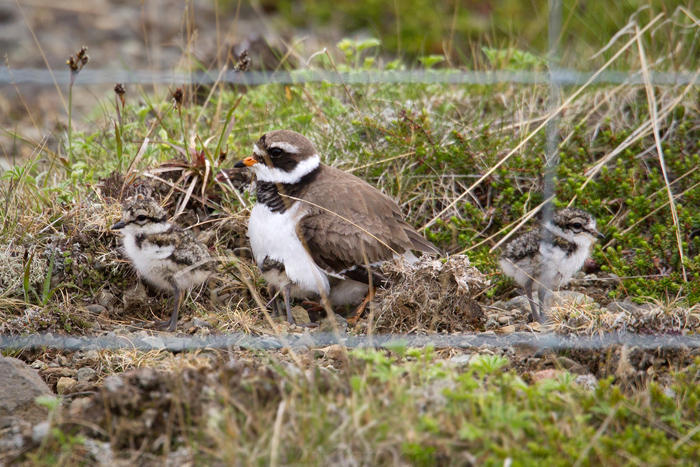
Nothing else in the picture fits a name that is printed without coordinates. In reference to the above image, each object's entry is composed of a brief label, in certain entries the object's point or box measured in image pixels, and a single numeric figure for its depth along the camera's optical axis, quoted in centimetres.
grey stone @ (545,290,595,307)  852
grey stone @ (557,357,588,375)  732
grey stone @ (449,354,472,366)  732
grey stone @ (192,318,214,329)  898
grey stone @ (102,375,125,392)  618
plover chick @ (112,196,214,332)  888
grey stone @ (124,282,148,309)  938
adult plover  911
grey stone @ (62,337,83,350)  803
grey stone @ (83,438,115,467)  563
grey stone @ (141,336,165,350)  815
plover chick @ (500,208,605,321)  902
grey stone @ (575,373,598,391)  685
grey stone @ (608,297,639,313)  907
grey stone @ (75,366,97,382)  784
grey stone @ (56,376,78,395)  747
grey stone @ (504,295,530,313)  961
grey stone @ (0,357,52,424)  671
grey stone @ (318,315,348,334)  913
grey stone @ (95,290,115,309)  935
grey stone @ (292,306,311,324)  974
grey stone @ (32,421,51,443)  582
